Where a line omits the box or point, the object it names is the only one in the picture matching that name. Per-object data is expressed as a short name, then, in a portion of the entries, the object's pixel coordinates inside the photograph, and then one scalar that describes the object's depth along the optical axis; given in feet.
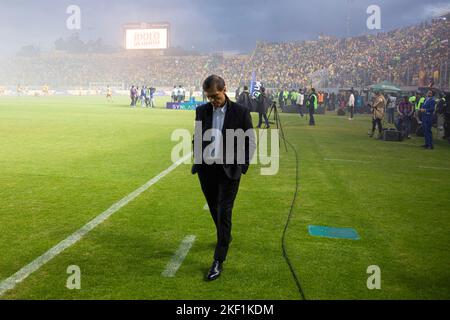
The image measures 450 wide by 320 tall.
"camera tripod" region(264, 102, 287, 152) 49.27
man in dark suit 14.25
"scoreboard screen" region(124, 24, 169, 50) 251.39
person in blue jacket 46.68
